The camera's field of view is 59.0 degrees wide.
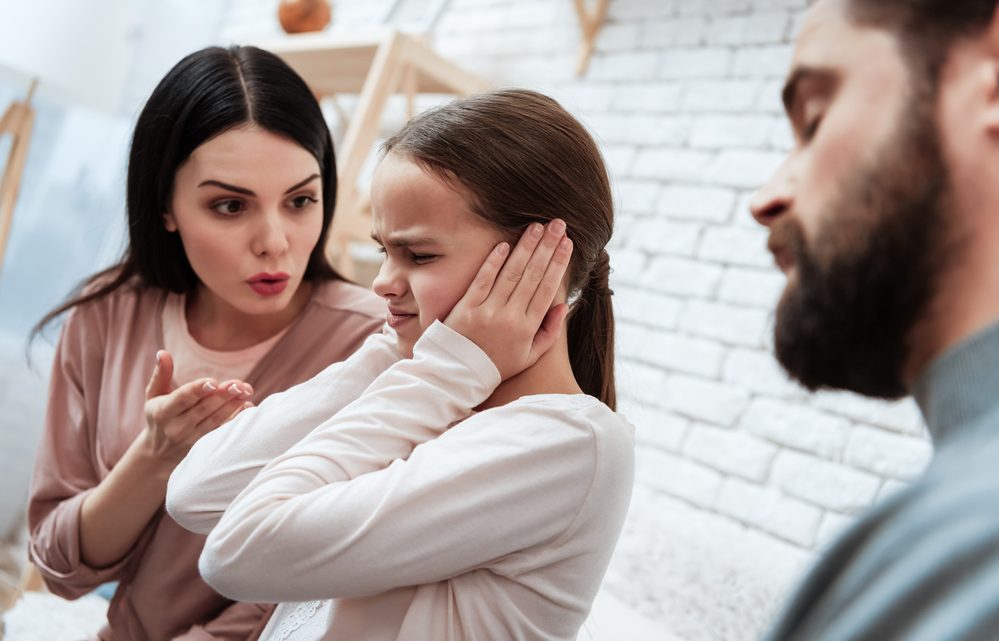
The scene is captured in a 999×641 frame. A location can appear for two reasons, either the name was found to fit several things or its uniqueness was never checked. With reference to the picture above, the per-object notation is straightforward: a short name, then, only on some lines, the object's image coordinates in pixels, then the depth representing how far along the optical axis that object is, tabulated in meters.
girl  0.72
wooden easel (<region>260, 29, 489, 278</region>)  1.90
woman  1.17
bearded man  0.45
